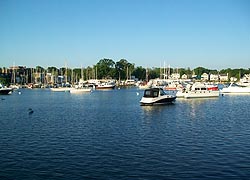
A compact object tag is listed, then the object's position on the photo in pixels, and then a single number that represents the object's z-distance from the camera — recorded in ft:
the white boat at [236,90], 250.20
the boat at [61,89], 348.35
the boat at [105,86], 393.02
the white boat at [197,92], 192.92
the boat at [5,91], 270.54
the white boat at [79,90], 300.21
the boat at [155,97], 144.58
